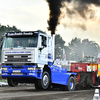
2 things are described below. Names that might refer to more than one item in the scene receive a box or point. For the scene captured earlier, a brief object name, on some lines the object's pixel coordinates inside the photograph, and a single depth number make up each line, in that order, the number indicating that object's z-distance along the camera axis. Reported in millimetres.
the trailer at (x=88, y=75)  19766
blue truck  14977
